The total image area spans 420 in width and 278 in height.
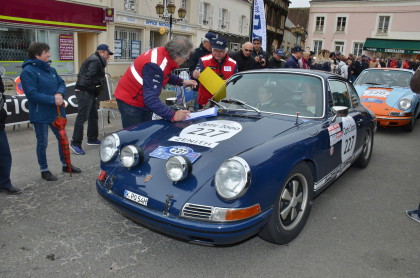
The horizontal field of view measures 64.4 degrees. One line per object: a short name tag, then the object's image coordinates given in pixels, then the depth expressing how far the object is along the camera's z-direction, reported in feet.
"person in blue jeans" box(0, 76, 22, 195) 12.60
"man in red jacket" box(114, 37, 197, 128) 11.73
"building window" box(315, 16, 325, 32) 145.64
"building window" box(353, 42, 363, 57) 137.52
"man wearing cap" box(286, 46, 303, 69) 25.36
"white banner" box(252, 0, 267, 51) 34.17
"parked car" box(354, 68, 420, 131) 24.22
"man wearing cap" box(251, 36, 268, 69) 23.99
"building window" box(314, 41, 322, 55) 145.79
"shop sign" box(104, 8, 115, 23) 57.06
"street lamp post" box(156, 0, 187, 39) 48.75
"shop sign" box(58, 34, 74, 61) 52.44
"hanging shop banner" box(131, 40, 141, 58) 66.54
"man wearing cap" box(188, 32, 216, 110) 21.29
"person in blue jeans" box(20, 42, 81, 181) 13.46
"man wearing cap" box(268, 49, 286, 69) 26.50
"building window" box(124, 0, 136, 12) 62.90
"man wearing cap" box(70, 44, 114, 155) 18.16
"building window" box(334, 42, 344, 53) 141.38
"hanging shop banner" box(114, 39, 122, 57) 62.46
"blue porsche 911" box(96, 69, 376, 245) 7.90
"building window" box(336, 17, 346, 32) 141.38
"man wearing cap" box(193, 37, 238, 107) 16.62
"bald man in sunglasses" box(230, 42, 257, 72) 22.73
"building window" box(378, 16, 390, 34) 134.31
